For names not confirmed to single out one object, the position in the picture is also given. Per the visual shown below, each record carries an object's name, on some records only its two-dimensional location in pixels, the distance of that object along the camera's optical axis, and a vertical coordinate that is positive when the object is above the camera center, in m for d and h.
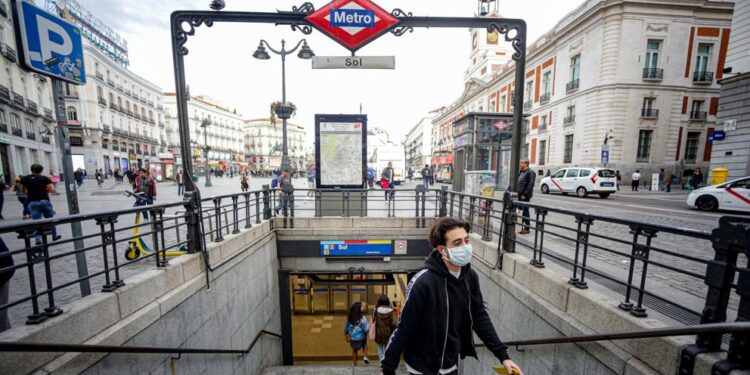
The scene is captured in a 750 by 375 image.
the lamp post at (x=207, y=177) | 24.09 -1.17
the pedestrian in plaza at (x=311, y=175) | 24.26 -0.96
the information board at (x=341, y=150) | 8.46 +0.46
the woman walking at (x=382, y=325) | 5.95 -3.45
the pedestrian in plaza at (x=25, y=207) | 8.45 -1.31
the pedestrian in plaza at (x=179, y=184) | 18.89 -1.41
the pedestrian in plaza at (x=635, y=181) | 20.00 -1.06
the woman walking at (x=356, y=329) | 7.31 -4.34
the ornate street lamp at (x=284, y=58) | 11.01 +4.31
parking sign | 2.55 +1.20
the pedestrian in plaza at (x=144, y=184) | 8.45 -0.62
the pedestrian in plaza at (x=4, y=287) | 2.48 -1.14
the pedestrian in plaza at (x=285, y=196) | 7.54 -0.87
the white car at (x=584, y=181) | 14.87 -0.88
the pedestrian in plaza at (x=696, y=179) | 18.83 -0.88
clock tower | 44.31 +18.46
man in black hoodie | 2.11 -1.16
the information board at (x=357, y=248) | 7.90 -2.36
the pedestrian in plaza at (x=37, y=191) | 6.77 -0.69
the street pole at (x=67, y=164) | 2.95 +0.00
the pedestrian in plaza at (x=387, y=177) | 14.64 -0.64
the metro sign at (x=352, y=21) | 3.96 +2.07
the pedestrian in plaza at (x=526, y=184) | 6.86 -0.45
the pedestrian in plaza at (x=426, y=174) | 20.40 -0.69
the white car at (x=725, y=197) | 9.09 -1.02
